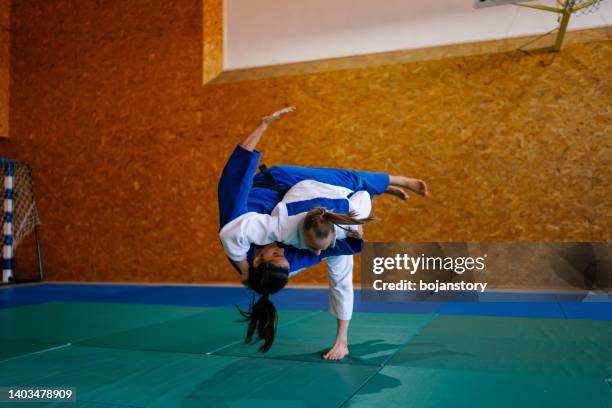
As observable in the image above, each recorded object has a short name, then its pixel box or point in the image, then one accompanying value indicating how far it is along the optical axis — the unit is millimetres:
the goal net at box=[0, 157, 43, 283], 8281
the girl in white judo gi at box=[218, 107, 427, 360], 2508
